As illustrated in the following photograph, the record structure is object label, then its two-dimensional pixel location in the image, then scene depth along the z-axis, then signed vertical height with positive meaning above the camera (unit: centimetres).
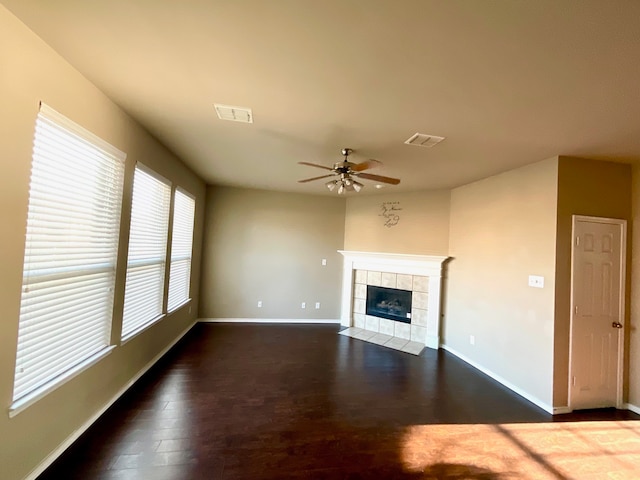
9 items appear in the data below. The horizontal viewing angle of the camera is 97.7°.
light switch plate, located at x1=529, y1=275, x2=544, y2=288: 309 -14
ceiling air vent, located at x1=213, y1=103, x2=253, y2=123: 232 +120
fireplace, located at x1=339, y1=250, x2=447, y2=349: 480 -55
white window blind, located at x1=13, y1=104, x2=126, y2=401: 170 -7
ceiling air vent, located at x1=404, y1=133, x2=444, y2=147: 269 +122
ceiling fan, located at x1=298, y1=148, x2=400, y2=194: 274 +91
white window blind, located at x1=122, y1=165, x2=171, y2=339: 289 -5
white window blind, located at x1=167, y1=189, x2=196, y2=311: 409 +1
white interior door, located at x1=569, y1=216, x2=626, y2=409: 299 -44
